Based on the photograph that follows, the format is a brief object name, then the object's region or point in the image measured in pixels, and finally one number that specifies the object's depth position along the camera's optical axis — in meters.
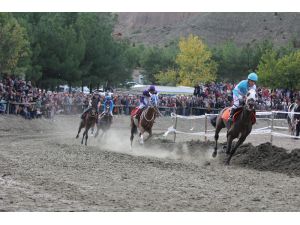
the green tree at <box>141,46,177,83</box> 95.94
